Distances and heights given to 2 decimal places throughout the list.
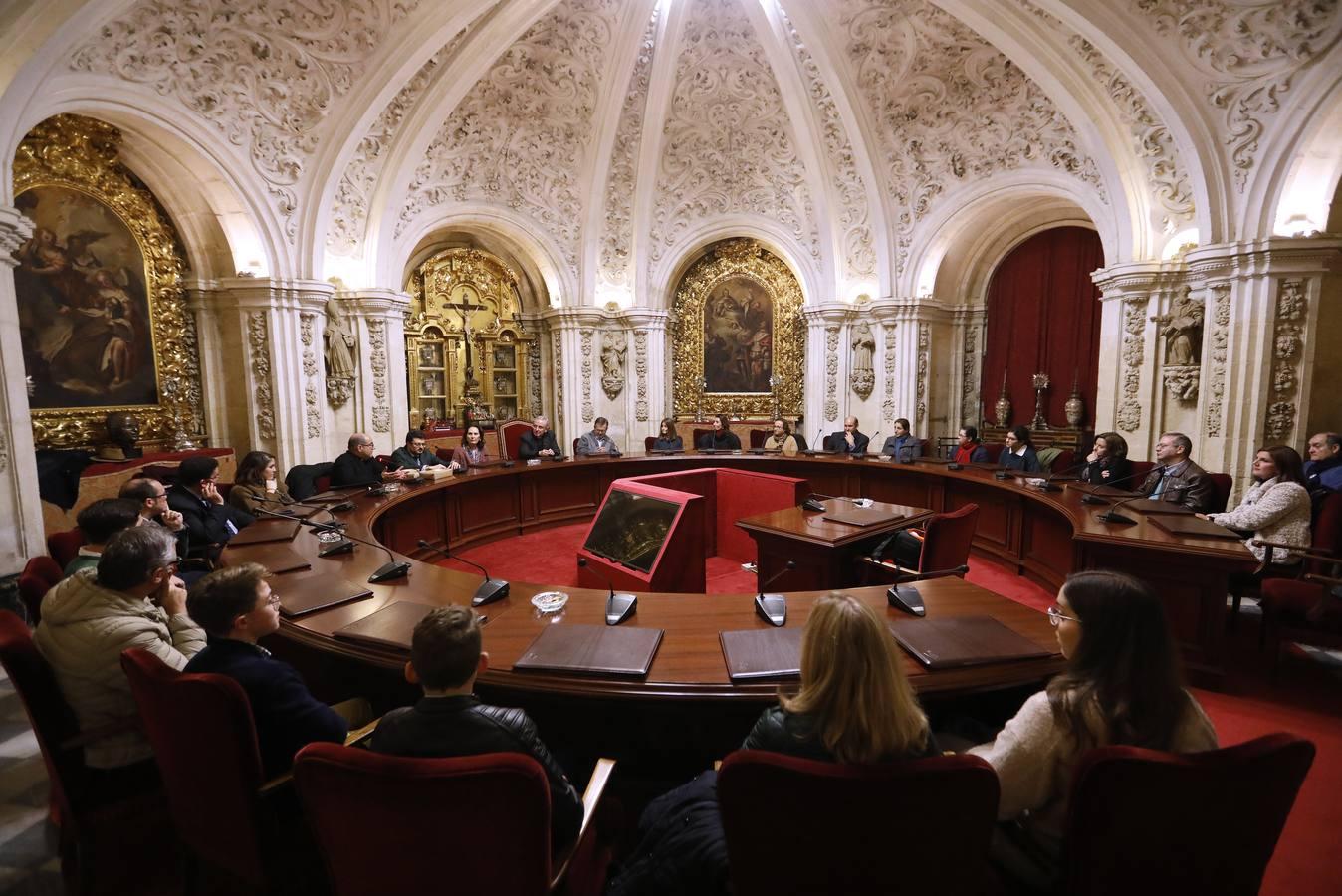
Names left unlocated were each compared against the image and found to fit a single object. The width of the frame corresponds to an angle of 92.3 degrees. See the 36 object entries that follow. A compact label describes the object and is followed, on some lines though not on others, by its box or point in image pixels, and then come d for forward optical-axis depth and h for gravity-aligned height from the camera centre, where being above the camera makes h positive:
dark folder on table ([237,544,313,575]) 3.23 -0.89
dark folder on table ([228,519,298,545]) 3.79 -0.87
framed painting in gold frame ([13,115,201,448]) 6.33 +0.99
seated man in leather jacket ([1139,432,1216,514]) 4.83 -0.70
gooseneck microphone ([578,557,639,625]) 2.53 -0.88
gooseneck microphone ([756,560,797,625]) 2.48 -0.87
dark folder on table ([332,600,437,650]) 2.31 -0.89
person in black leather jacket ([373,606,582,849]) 1.49 -0.78
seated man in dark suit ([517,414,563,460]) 7.98 -0.72
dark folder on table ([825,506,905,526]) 4.39 -0.90
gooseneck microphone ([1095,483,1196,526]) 4.08 -0.83
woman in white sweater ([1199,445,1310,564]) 4.00 -0.75
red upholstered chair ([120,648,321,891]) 1.63 -1.03
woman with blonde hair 1.36 -0.68
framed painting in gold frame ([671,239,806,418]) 11.67 +0.95
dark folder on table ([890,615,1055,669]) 2.14 -0.89
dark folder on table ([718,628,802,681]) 2.07 -0.90
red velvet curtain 9.35 +1.01
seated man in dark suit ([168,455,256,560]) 3.97 -0.72
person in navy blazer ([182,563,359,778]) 1.79 -0.78
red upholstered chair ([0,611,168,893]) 1.94 -1.27
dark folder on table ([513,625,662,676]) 2.11 -0.90
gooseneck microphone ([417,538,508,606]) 2.72 -0.87
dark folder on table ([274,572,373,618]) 2.67 -0.89
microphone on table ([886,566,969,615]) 2.58 -0.87
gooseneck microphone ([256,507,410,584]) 3.01 -0.86
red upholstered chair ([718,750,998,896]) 1.20 -0.84
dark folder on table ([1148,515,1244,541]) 3.72 -0.84
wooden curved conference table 2.12 -0.94
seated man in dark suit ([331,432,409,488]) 6.08 -0.75
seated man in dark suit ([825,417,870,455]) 8.59 -0.71
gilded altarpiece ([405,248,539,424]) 10.97 +0.82
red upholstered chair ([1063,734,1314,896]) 1.26 -0.87
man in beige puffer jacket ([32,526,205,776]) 2.06 -0.79
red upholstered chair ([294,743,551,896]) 1.23 -0.86
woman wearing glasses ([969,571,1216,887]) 1.45 -0.74
